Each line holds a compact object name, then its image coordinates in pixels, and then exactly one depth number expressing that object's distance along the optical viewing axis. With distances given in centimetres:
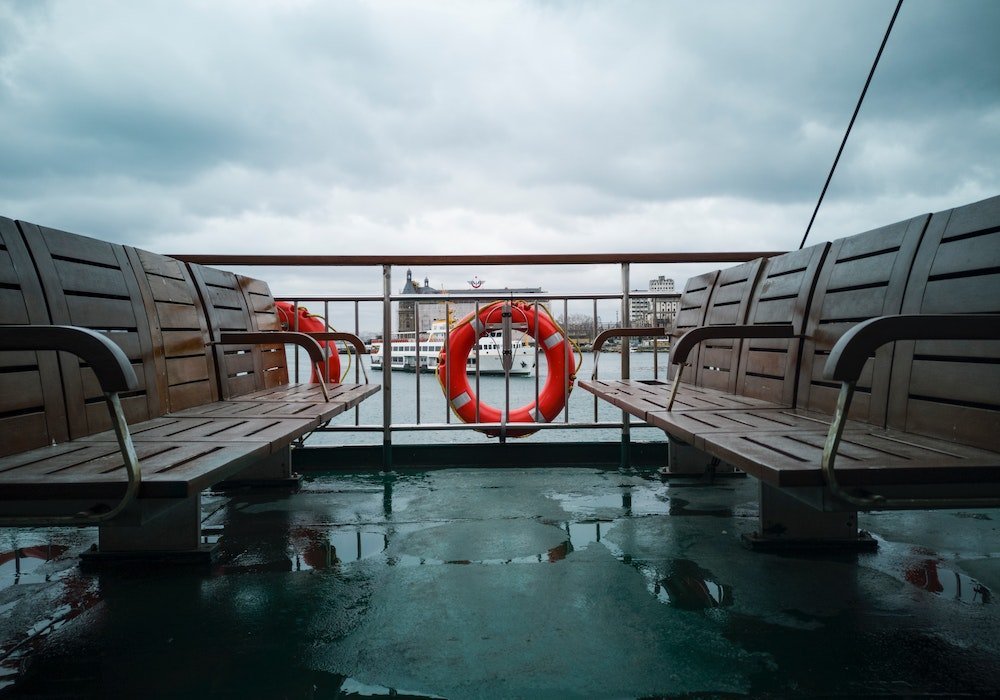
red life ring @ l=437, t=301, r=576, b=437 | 360
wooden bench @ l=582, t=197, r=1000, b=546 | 95
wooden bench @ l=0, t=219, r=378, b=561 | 92
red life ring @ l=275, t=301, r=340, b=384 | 340
